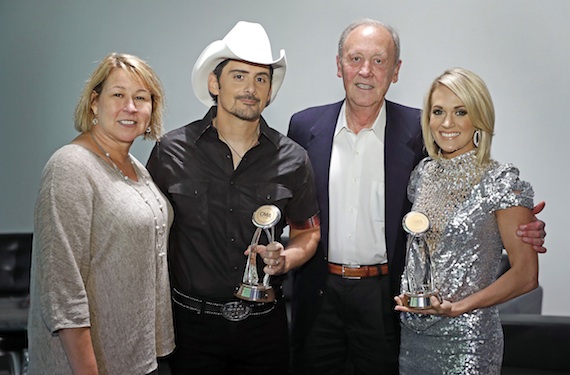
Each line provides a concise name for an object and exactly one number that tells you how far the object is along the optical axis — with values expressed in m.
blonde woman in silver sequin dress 2.18
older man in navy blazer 2.71
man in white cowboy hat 2.46
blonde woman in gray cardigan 1.91
